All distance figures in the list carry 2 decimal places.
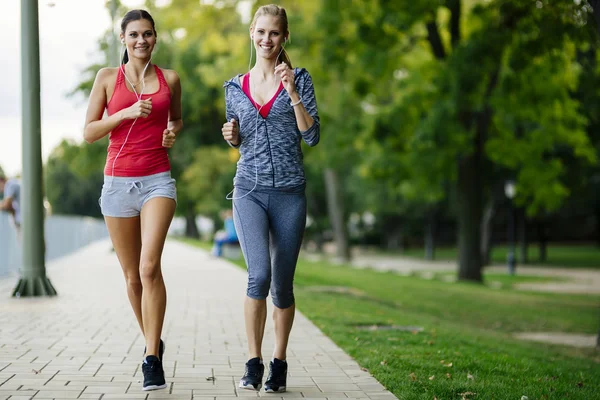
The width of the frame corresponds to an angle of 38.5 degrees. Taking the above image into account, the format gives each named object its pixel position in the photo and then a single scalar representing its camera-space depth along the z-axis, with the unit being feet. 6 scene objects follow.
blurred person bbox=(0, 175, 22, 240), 46.83
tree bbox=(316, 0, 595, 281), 61.11
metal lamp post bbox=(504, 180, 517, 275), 96.85
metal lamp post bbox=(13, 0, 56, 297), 35.29
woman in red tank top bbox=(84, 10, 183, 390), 16.55
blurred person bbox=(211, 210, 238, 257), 77.36
